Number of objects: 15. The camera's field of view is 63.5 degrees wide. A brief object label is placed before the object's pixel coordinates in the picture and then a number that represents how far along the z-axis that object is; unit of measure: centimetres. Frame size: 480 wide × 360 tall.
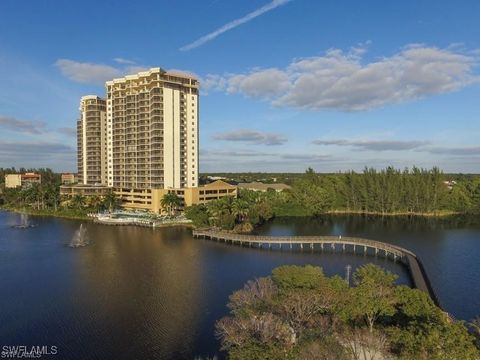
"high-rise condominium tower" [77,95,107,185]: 13738
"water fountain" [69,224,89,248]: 7720
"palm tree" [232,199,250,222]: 9194
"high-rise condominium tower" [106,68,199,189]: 11444
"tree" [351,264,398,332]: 3138
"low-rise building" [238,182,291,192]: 16938
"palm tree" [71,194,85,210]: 12044
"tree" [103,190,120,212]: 11750
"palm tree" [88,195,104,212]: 11962
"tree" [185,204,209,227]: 9106
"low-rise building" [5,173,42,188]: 19179
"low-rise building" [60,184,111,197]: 12938
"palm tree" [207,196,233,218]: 9075
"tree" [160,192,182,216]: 10769
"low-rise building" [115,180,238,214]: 11612
